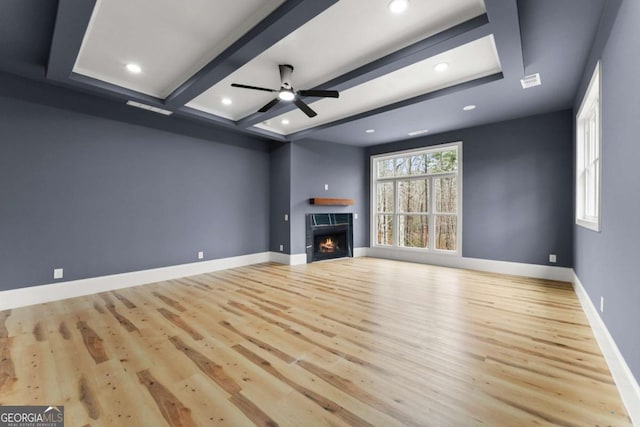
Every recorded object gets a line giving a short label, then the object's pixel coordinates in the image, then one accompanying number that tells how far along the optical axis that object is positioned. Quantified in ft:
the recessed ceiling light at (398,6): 7.51
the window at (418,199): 19.63
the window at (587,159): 10.21
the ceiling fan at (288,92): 10.91
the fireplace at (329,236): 21.26
